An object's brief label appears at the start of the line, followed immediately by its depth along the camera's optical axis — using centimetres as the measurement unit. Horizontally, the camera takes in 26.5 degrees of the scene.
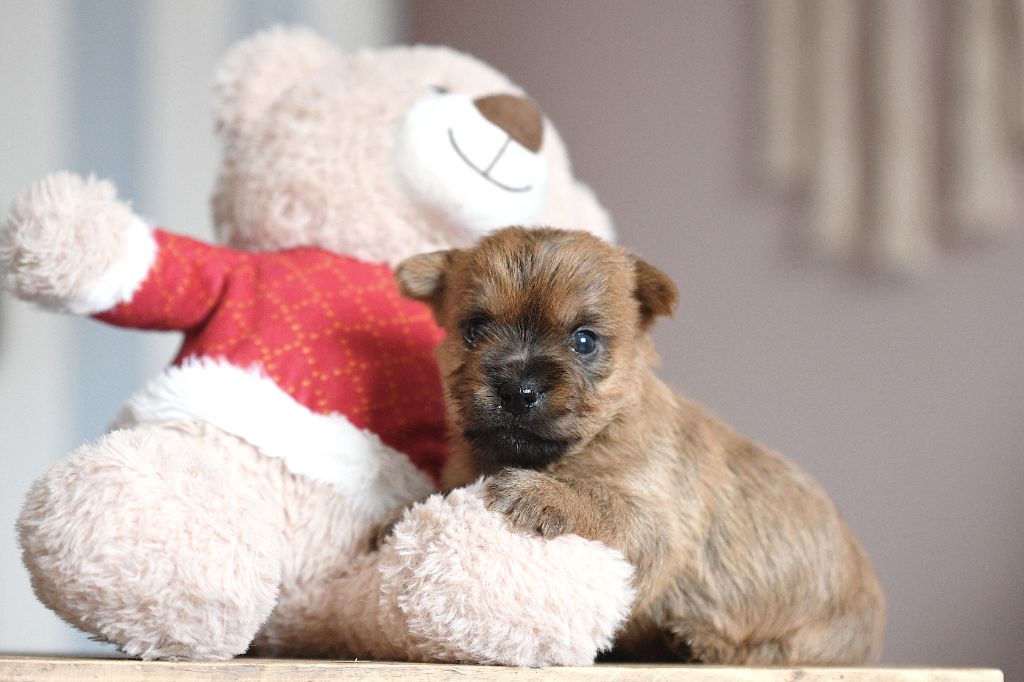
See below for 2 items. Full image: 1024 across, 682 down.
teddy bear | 70
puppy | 73
